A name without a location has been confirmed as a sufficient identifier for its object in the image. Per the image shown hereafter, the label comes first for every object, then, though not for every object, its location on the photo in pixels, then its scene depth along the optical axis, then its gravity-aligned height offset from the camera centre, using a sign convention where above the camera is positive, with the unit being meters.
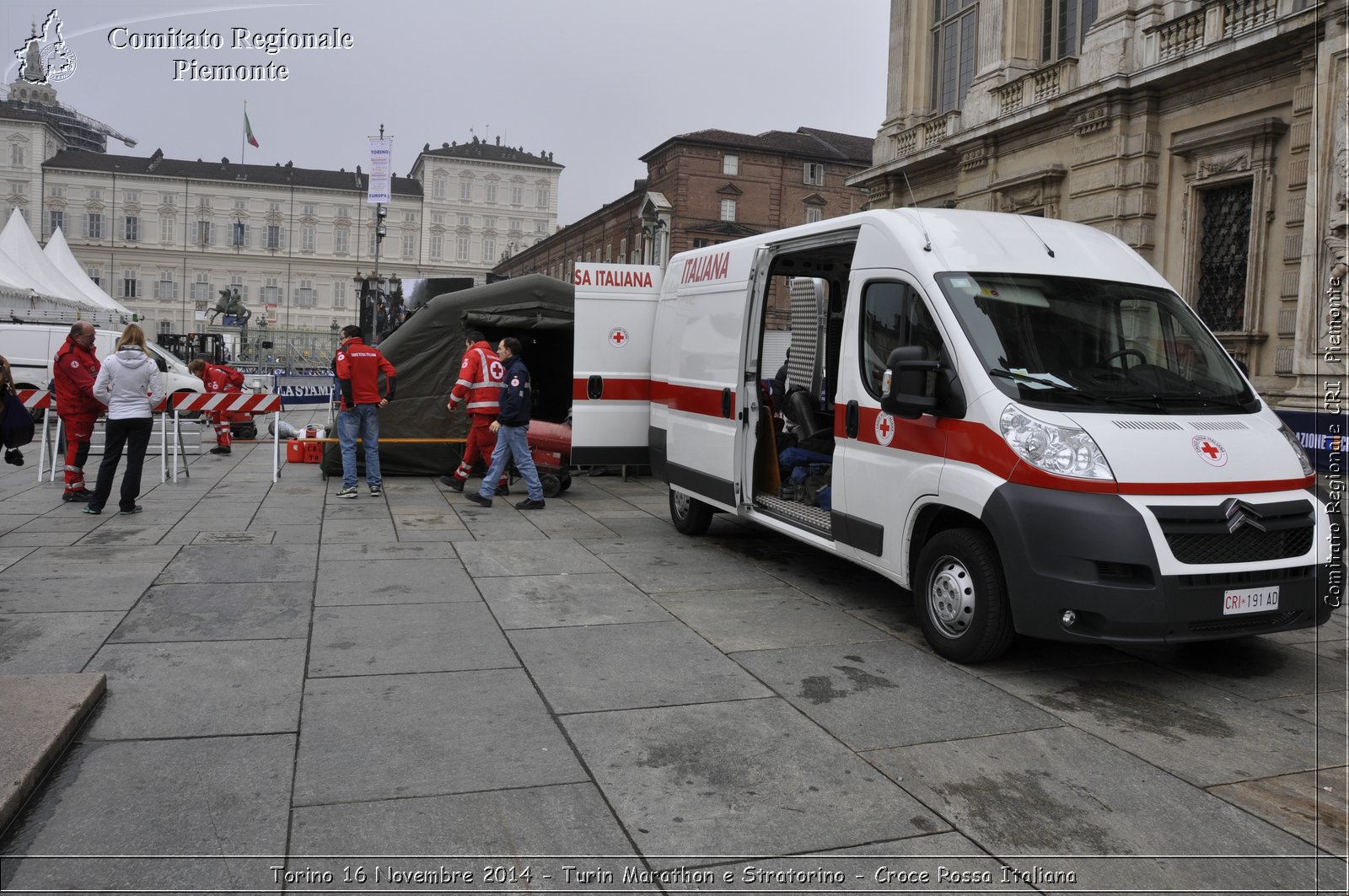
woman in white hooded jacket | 9.91 -0.55
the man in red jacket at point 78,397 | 10.86 -0.55
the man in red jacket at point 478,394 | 11.62 -0.41
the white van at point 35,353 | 20.16 -0.17
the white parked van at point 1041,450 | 4.99 -0.39
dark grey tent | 13.49 +0.10
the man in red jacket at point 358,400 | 11.61 -0.52
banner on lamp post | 36.50 +6.70
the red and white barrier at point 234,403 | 14.38 -0.74
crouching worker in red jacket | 16.69 -0.62
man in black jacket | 10.98 -0.70
